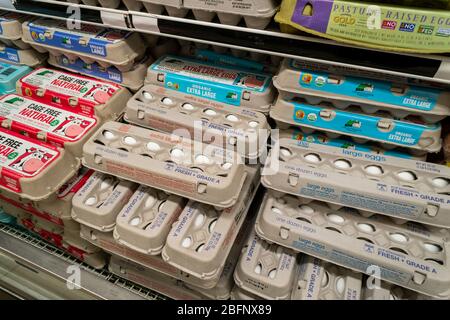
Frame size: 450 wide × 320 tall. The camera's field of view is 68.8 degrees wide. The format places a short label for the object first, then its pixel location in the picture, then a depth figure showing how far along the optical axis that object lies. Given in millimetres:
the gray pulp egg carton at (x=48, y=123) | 1340
